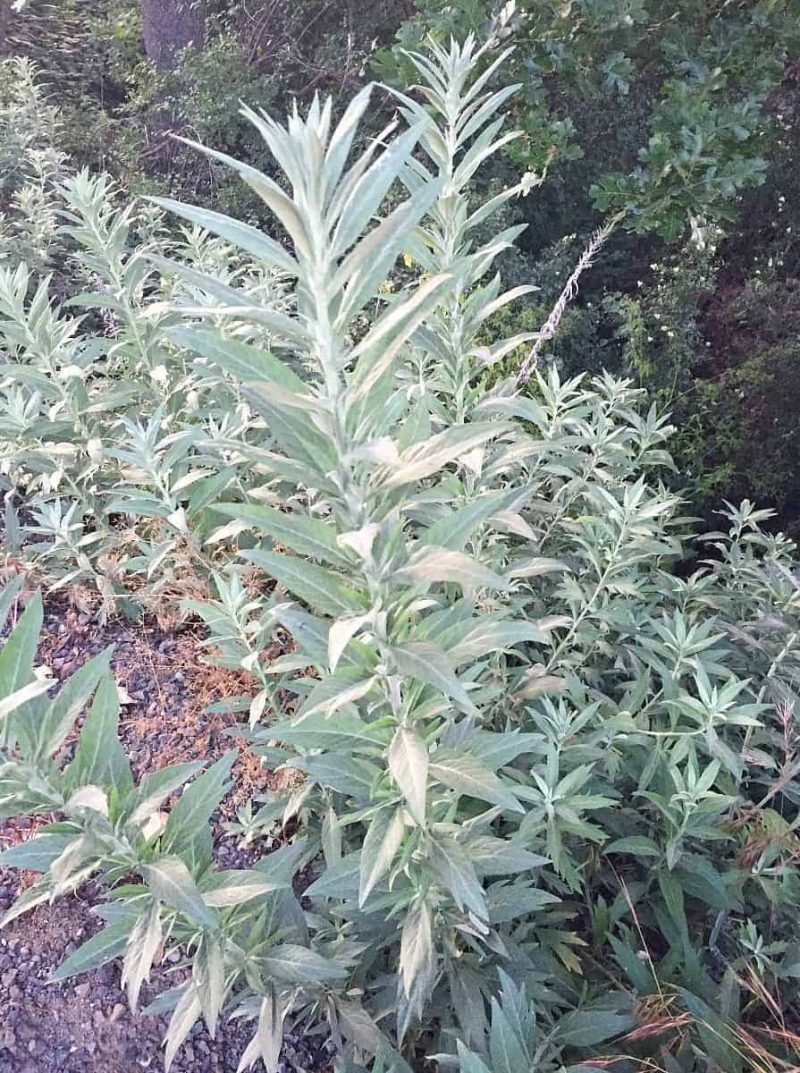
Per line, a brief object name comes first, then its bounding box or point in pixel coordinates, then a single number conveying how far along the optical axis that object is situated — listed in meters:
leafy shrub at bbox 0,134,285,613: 2.51
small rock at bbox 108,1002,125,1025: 1.98
